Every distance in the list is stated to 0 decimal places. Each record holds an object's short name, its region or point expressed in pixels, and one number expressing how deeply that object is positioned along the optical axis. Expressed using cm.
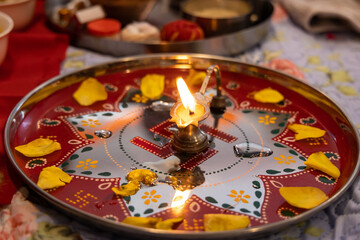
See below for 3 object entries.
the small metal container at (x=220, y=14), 94
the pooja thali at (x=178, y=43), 84
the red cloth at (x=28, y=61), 72
